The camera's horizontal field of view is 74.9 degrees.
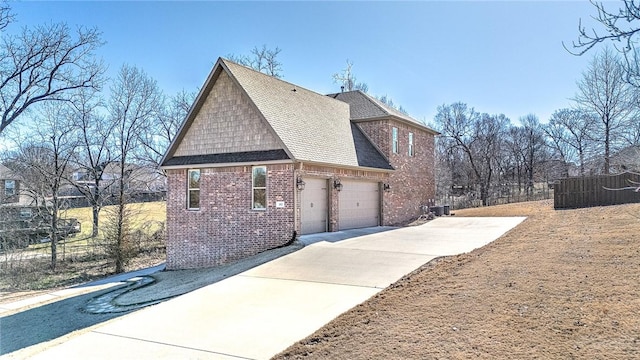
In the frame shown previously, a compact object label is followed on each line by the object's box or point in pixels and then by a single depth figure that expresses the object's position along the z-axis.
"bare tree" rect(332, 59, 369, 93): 41.94
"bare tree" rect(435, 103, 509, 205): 49.47
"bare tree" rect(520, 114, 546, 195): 52.69
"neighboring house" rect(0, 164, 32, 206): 22.98
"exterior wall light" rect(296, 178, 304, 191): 14.63
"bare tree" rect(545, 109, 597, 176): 43.83
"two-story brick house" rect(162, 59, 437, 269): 14.94
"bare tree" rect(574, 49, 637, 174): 28.58
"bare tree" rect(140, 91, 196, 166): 32.50
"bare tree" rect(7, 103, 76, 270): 23.64
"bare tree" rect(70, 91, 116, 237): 26.98
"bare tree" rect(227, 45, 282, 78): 38.78
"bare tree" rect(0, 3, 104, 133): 20.12
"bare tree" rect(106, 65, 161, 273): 29.28
